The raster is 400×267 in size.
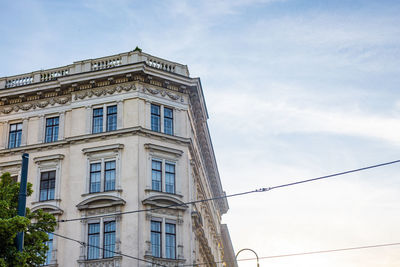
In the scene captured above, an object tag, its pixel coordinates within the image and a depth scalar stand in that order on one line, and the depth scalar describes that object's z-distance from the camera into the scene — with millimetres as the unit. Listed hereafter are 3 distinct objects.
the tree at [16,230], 20953
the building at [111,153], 33719
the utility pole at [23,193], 20188
